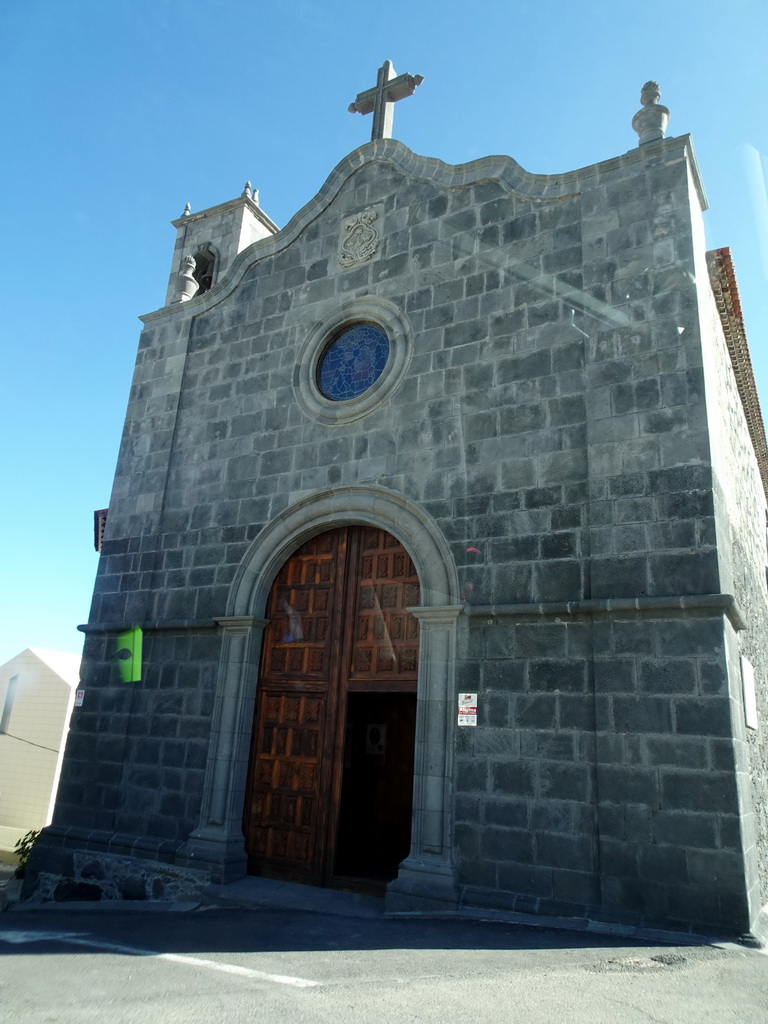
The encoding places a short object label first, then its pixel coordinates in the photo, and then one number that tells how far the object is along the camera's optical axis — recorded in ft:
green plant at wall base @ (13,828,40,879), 35.35
